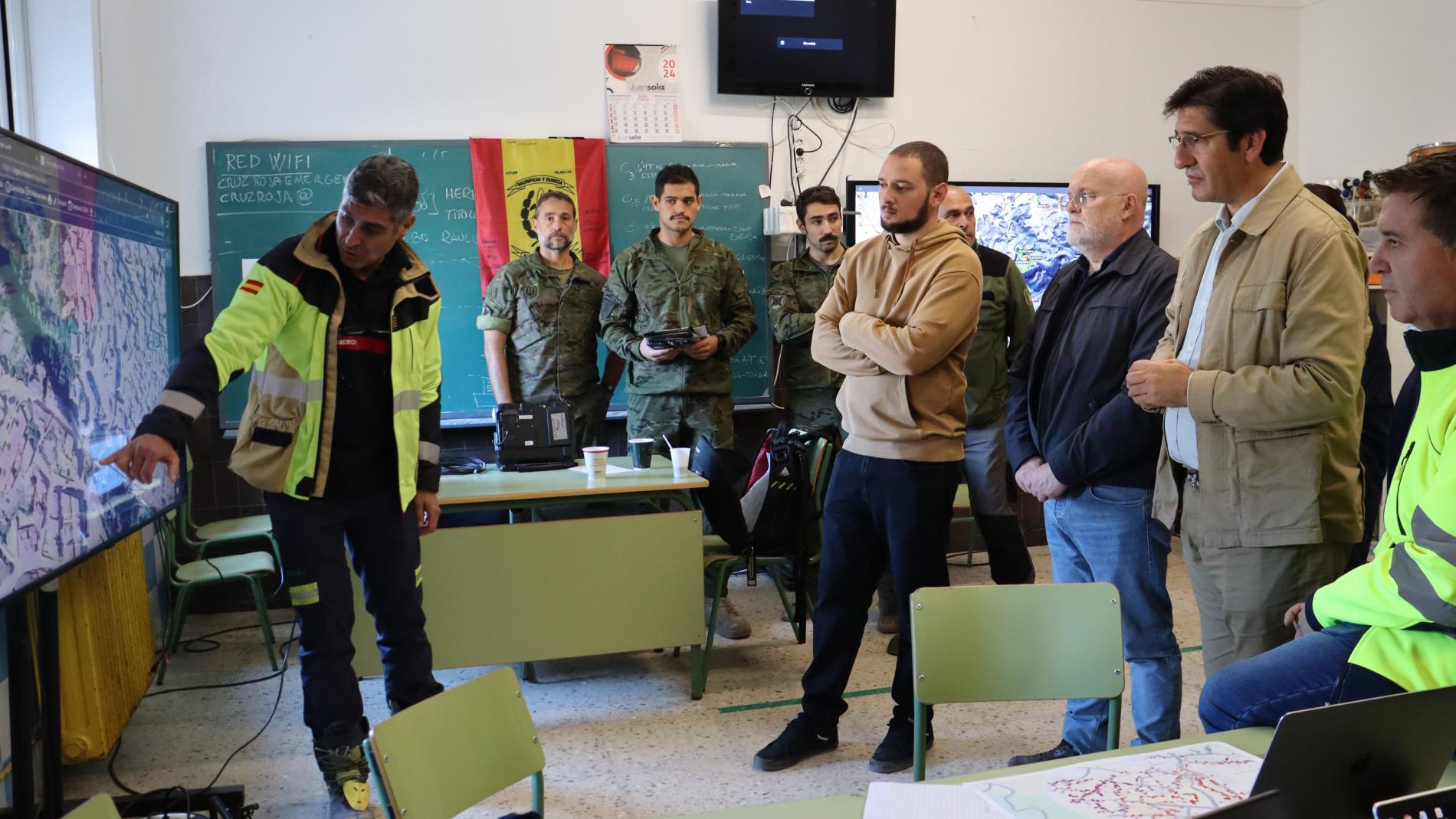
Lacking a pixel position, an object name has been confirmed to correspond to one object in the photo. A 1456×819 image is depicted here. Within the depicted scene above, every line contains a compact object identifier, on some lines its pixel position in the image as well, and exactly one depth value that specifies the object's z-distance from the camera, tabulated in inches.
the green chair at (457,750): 57.7
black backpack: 152.6
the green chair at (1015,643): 77.4
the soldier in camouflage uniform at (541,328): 187.9
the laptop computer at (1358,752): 42.3
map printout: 51.7
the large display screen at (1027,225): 228.1
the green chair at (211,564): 155.3
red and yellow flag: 203.3
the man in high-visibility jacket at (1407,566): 57.1
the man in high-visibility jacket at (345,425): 98.7
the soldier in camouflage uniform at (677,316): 183.9
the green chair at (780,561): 153.5
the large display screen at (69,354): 83.9
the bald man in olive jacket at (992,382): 162.7
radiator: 116.3
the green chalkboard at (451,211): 192.5
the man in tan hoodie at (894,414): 111.7
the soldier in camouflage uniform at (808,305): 197.3
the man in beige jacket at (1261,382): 81.7
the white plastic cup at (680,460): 147.5
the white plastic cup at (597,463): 147.9
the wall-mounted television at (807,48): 211.8
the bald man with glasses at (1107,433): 102.9
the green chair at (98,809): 46.1
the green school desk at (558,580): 135.9
